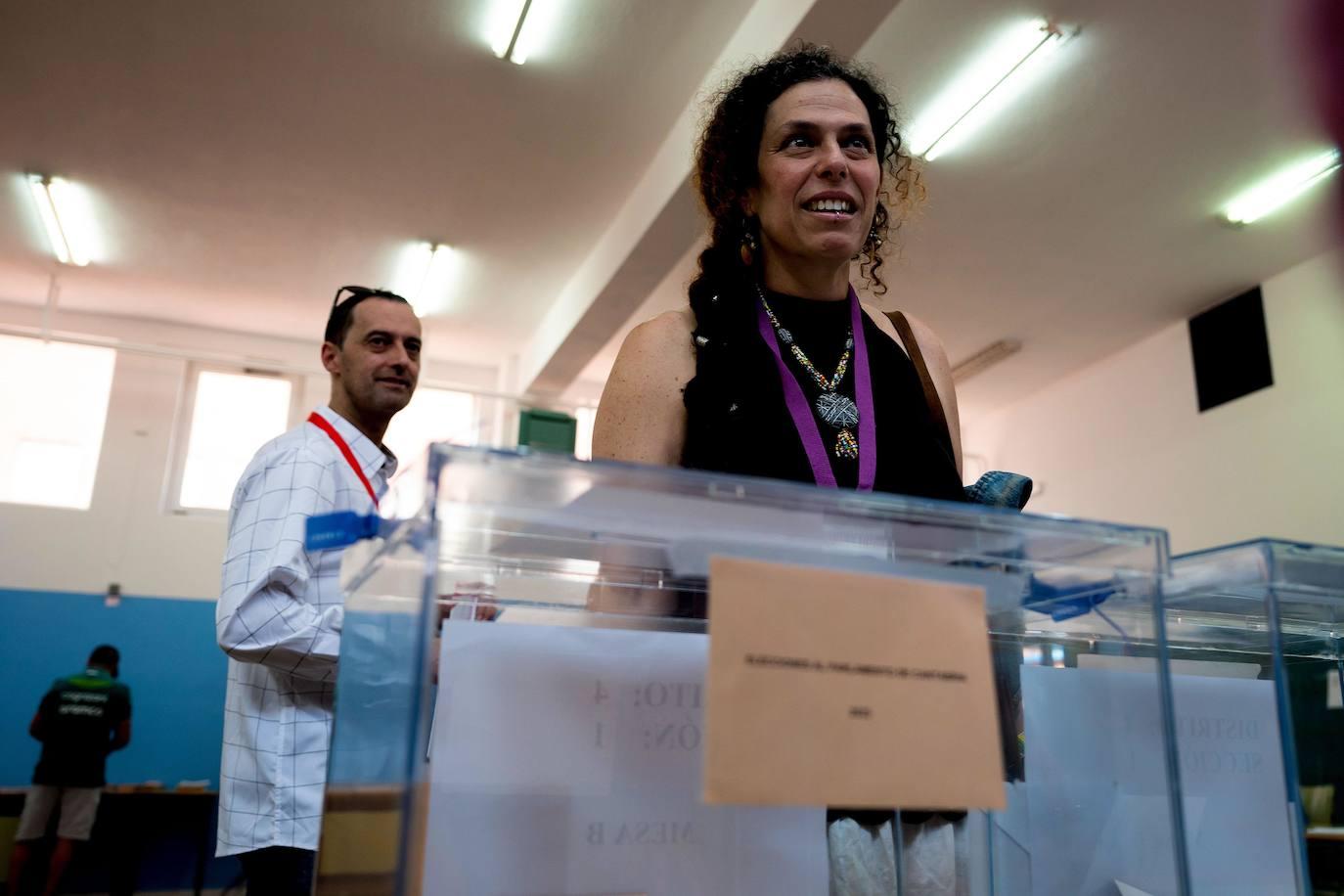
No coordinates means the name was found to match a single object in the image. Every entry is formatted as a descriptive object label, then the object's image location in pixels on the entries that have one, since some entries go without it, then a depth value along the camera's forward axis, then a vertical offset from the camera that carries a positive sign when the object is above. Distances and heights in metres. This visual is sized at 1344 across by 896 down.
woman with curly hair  0.73 +0.30
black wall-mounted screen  6.26 +2.35
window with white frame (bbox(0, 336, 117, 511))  7.40 +1.97
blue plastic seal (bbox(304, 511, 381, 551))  0.45 +0.07
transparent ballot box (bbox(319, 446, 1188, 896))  0.37 +0.01
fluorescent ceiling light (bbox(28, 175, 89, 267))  5.80 +2.83
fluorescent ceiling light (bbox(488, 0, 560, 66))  4.23 +2.87
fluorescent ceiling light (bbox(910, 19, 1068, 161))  4.21 +2.77
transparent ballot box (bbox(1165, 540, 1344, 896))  0.52 +0.00
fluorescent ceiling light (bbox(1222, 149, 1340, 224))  5.10 +2.77
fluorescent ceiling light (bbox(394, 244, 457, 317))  6.44 +2.80
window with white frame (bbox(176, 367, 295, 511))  7.77 +2.07
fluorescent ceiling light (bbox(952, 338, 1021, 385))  7.36 +2.65
